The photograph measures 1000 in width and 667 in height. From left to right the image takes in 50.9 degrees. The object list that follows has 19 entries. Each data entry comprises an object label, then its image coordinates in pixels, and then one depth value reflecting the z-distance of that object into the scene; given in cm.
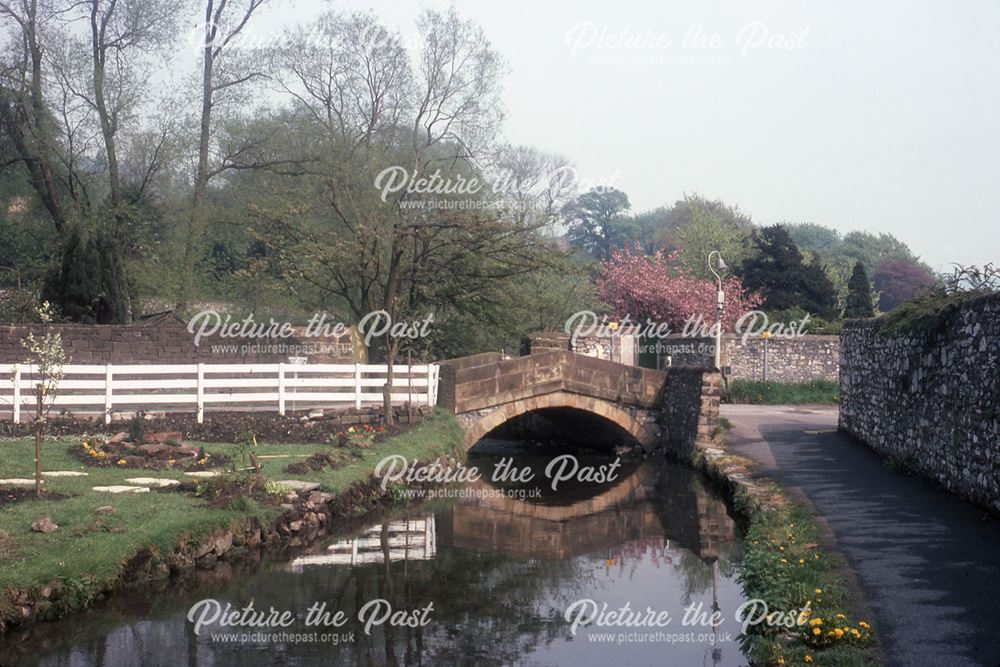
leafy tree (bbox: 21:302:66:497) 1121
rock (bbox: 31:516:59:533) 926
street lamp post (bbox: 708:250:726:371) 2652
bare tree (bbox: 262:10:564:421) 2461
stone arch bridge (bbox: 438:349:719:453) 2038
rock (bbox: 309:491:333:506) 1295
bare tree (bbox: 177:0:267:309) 2795
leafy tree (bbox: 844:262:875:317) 4009
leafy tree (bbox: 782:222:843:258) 7775
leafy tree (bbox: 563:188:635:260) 7769
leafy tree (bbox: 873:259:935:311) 5806
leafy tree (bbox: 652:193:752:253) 6147
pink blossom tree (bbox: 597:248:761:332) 3606
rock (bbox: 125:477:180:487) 1218
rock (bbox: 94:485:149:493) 1152
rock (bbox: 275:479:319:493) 1302
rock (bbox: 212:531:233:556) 1080
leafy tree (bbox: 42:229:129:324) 2348
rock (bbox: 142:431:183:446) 1507
